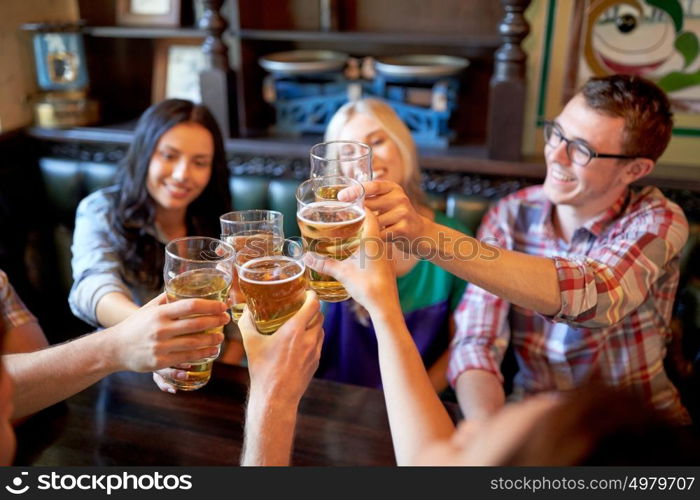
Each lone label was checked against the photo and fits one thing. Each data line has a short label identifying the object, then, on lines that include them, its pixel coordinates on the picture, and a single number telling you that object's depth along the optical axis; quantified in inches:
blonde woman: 76.5
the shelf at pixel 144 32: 109.4
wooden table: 49.9
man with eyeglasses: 55.4
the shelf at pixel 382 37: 95.7
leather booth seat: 76.8
